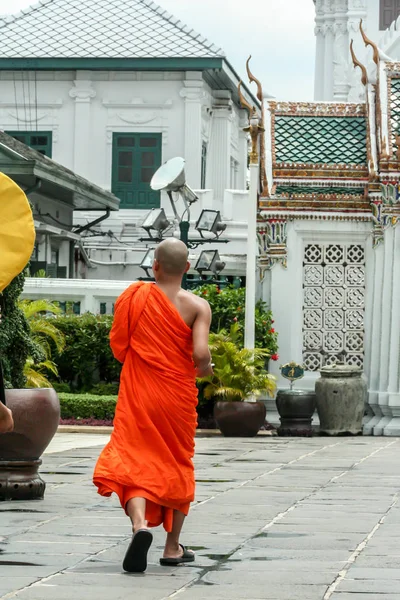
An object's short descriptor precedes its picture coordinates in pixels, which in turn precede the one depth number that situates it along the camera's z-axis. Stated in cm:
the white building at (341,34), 4422
